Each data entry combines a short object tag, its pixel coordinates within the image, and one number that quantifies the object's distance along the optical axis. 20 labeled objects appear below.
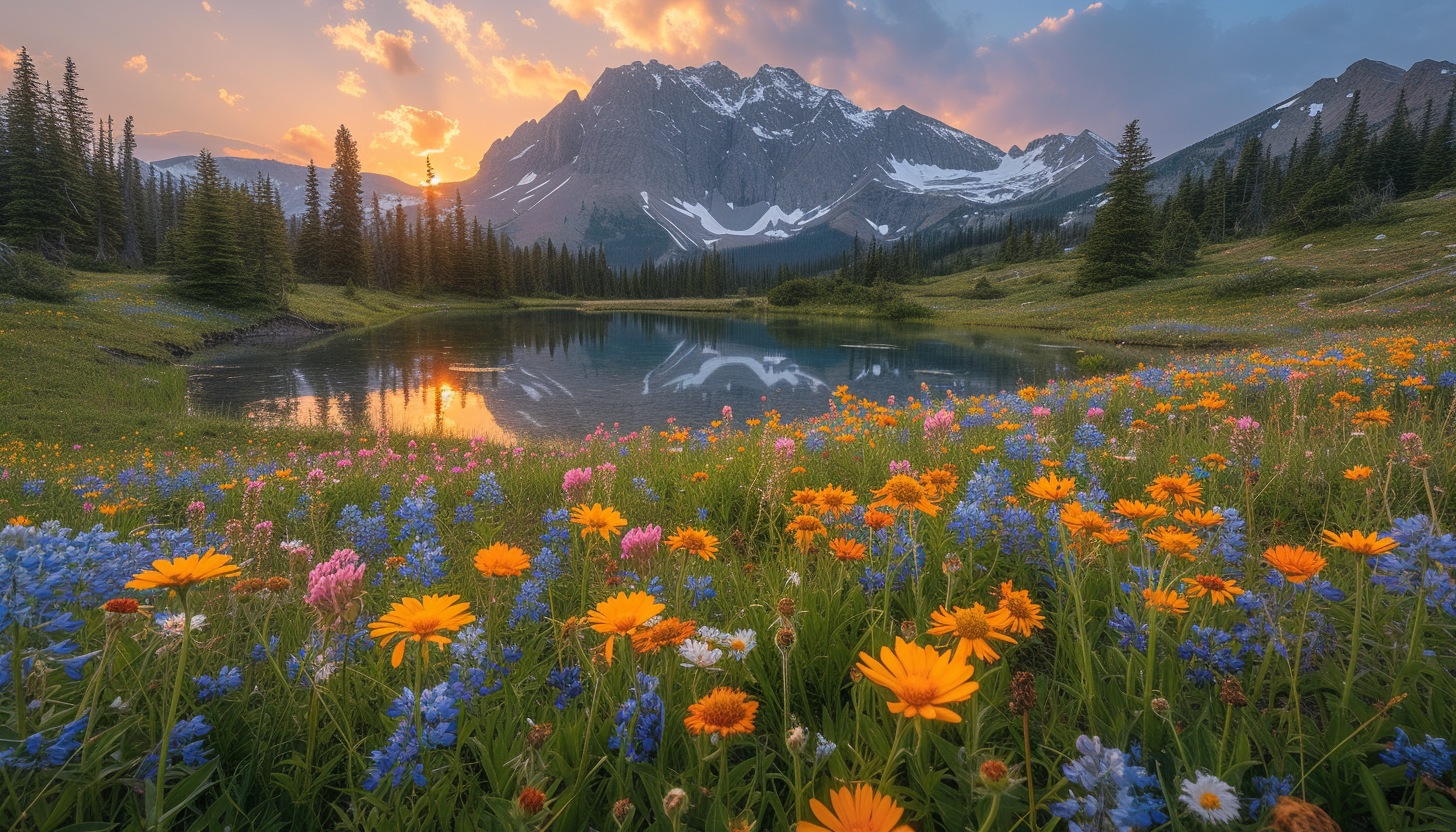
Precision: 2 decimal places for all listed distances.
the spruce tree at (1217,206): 68.97
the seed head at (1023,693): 0.92
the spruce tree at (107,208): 50.09
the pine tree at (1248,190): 73.12
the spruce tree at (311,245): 62.94
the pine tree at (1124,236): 47.91
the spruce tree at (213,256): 34.16
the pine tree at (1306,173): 59.22
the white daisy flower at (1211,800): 0.81
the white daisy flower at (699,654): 1.19
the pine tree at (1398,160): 59.00
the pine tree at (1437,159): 55.91
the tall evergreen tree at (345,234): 61.34
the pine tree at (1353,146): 53.91
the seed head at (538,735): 1.06
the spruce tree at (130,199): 58.72
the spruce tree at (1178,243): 50.97
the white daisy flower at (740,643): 1.28
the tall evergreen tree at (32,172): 39.44
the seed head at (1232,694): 1.01
